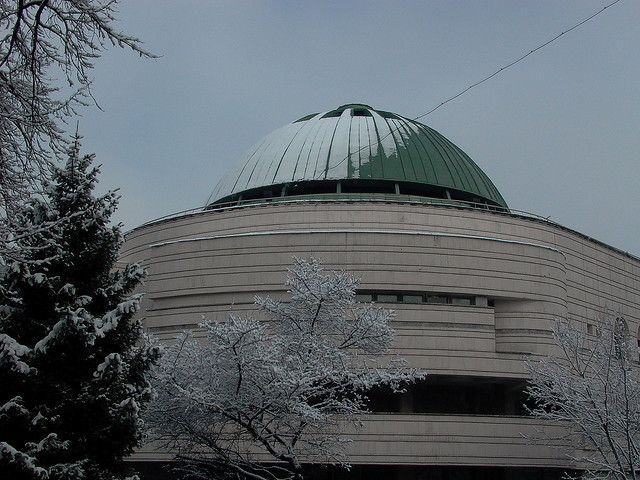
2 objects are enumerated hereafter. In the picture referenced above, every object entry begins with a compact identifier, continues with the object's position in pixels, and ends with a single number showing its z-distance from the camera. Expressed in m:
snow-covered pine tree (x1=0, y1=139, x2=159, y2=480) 17.64
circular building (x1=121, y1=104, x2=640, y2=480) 34.06
